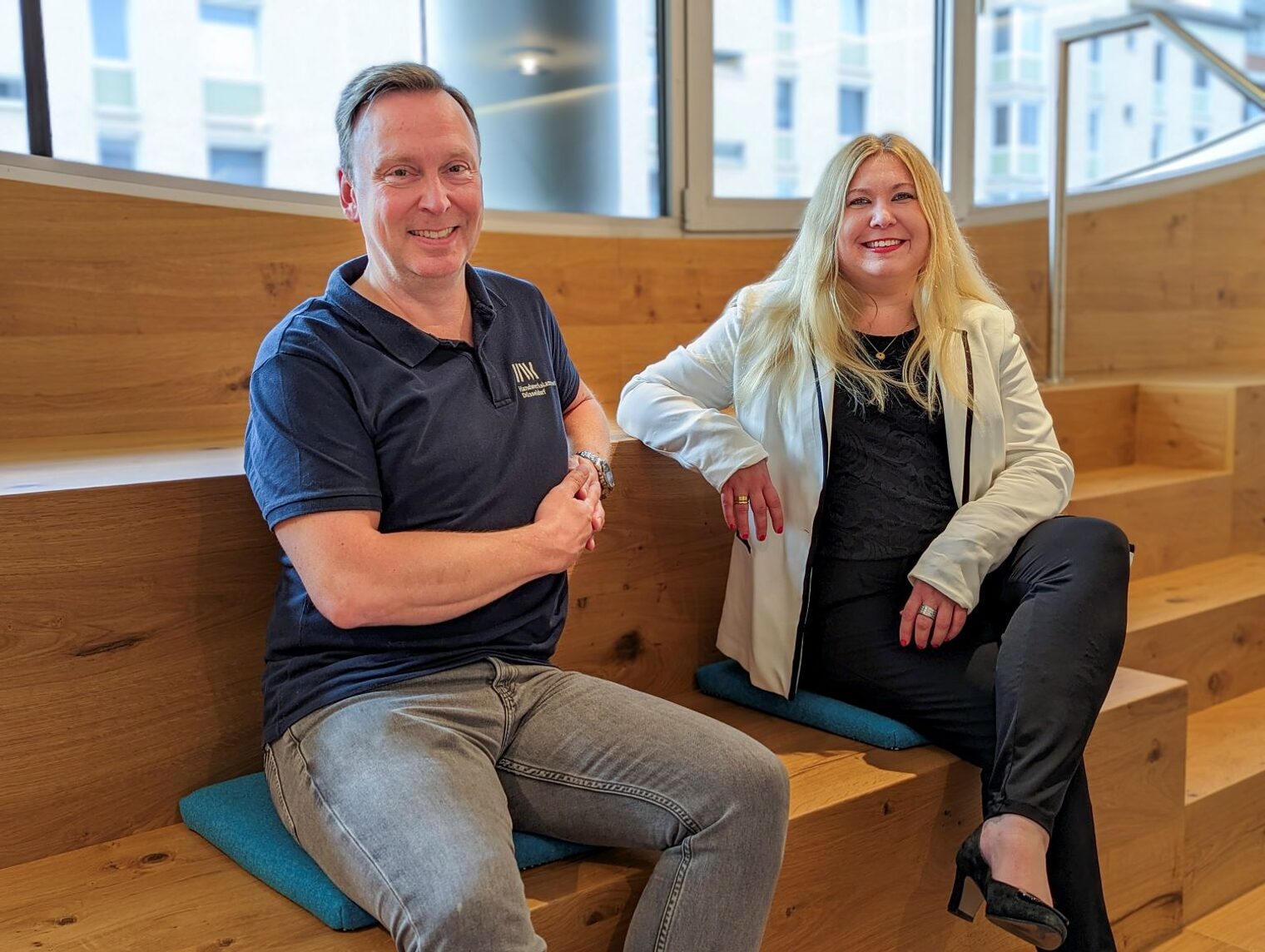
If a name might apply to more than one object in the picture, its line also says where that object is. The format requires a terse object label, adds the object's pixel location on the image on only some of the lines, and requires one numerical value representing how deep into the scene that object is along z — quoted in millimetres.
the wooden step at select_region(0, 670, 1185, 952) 1429
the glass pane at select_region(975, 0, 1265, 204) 4340
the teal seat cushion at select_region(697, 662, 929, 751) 1936
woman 1883
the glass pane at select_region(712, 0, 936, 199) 3465
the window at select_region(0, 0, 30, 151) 2334
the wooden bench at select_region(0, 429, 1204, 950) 1484
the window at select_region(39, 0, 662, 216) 2471
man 1413
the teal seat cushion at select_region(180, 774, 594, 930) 1397
